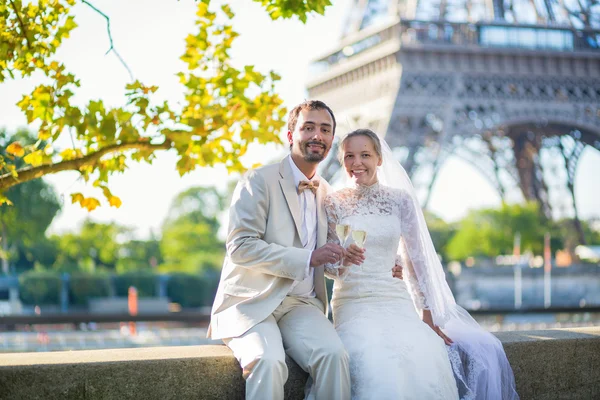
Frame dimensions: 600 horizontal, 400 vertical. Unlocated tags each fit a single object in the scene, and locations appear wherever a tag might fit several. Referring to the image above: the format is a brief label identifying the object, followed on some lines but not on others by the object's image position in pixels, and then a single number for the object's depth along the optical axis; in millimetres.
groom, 4160
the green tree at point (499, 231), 49781
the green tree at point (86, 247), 53219
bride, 4289
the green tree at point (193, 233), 61281
